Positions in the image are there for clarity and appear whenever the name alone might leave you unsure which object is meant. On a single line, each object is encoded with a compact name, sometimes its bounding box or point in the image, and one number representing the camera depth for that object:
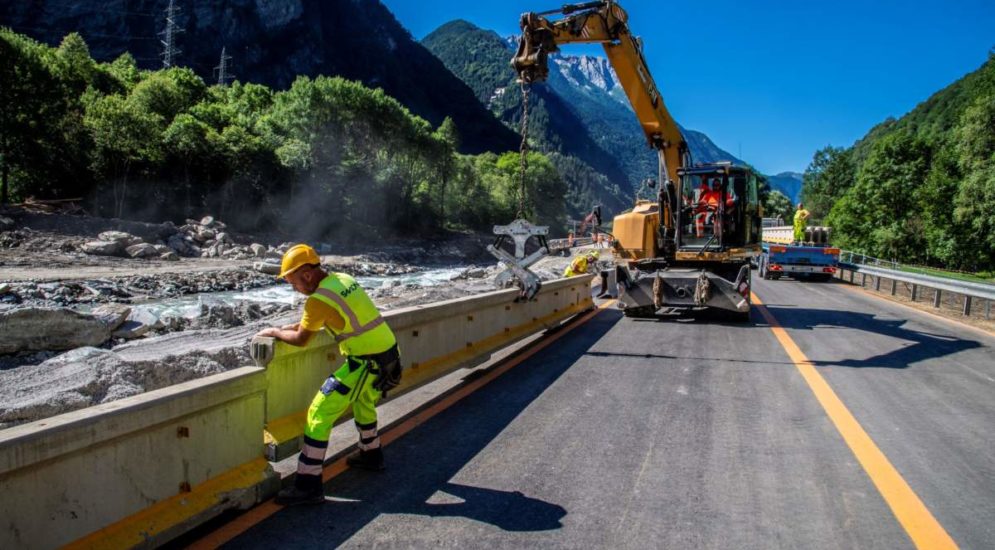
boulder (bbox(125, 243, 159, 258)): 29.16
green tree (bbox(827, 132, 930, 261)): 48.59
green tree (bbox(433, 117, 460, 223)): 67.62
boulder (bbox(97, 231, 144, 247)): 29.11
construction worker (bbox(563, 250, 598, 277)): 15.26
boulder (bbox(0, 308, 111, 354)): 9.99
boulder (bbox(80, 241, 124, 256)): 27.88
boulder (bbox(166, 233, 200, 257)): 33.47
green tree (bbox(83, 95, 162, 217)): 38.44
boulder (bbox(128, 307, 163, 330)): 13.01
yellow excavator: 12.08
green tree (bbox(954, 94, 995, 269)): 33.50
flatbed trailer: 23.34
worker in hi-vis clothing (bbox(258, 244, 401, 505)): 3.97
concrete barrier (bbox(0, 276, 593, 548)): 2.79
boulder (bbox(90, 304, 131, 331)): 11.89
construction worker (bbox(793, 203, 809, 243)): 23.55
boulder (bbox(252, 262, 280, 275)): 29.03
